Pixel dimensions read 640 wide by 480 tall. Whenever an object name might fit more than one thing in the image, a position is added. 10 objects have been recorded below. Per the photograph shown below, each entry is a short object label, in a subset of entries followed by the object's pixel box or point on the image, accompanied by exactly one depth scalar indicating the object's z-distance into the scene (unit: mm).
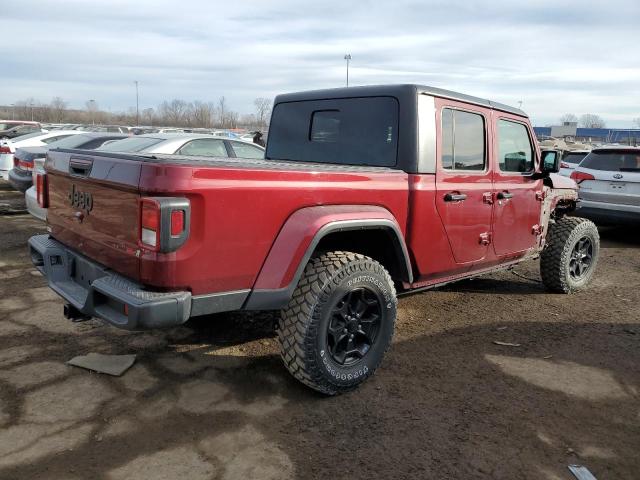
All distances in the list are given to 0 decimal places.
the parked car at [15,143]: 12062
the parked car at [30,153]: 8820
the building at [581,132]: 70494
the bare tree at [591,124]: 120900
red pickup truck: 2645
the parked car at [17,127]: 20936
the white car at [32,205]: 6164
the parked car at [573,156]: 12445
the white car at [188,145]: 7605
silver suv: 8352
